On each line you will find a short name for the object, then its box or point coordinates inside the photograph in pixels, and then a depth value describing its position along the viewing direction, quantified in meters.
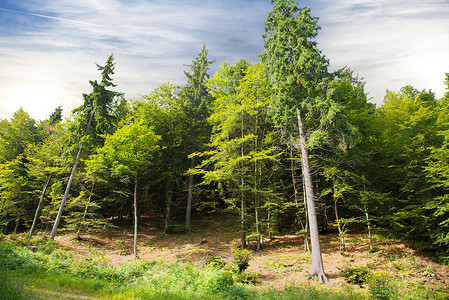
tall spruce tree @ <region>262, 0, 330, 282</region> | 11.88
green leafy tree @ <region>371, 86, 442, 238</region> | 13.39
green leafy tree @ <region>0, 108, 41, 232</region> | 22.41
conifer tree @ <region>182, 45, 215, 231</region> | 22.41
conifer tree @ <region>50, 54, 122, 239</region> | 19.69
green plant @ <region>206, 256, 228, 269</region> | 10.65
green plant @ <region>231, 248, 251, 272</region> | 10.32
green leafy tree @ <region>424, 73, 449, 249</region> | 11.38
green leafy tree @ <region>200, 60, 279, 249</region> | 15.06
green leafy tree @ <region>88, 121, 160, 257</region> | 15.68
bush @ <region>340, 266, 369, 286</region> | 9.44
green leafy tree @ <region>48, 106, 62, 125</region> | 42.92
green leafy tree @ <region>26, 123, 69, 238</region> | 21.20
